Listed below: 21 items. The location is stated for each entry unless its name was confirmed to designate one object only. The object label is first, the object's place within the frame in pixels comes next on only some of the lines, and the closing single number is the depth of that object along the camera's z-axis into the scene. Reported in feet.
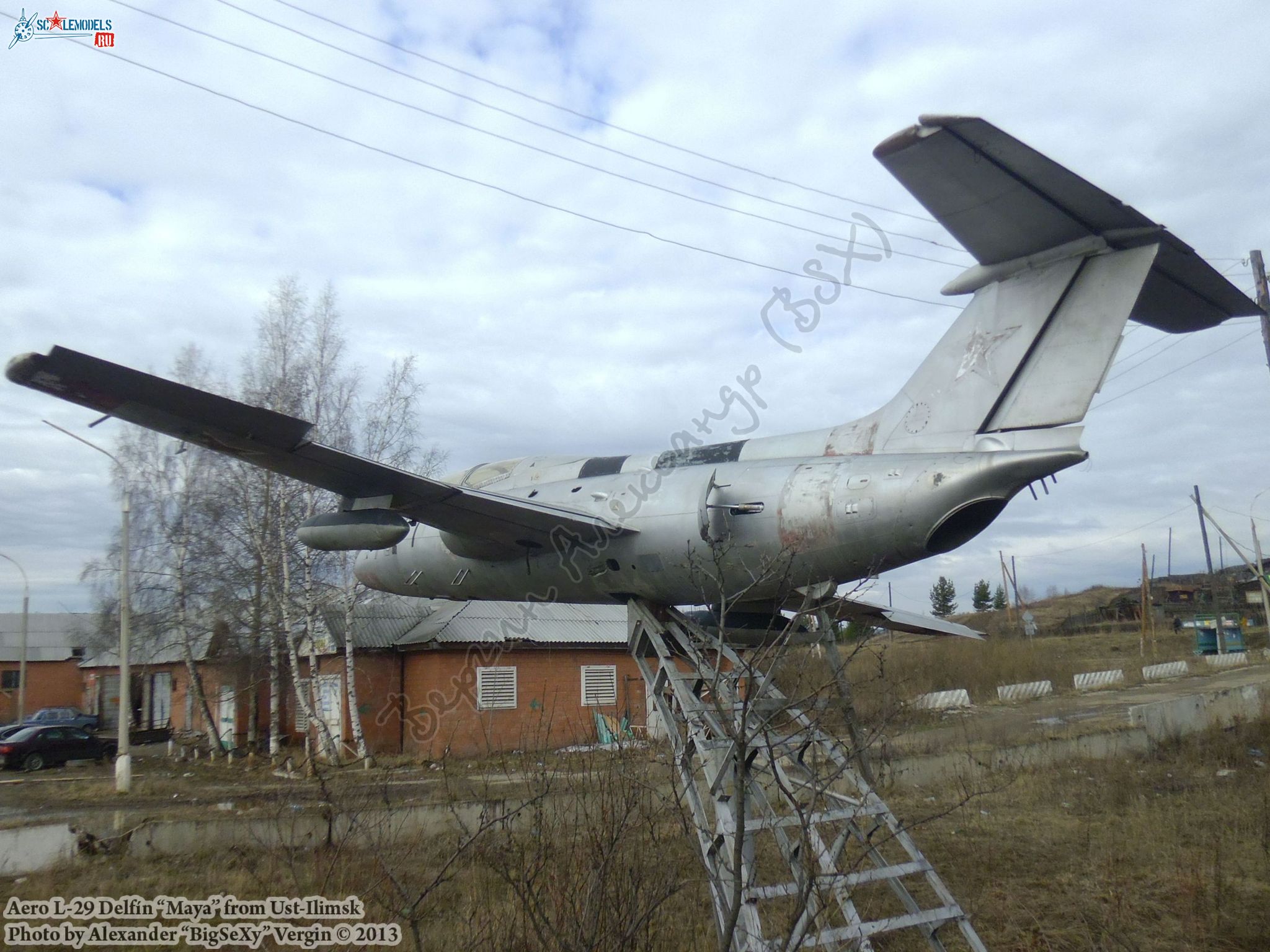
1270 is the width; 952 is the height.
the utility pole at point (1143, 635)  136.49
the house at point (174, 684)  80.94
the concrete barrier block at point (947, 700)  86.53
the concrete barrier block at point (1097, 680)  105.50
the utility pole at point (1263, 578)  100.34
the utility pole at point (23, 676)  118.83
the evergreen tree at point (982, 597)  237.66
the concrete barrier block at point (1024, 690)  96.63
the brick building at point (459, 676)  79.92
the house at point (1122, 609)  193.97
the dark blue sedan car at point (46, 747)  86.38
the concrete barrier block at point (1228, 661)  122.72
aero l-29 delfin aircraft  21.38
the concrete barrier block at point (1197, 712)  59.88
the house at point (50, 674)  154.61
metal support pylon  14.14
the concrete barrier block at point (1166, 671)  113.29
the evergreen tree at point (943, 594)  205.26
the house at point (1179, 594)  212.02
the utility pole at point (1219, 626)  129.18
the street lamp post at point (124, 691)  59.16
